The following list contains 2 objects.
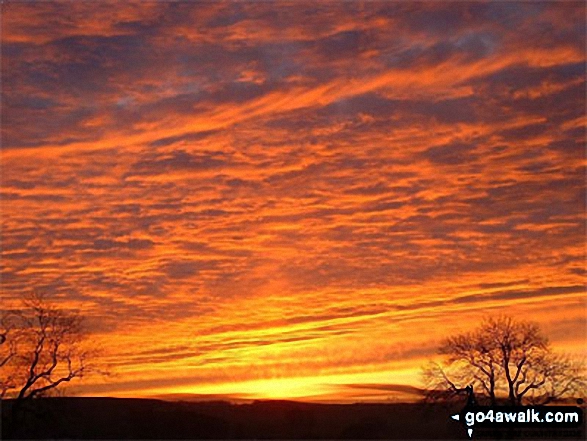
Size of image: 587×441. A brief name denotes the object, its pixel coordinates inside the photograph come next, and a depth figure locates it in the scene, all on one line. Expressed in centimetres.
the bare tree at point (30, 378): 6150
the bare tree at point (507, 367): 6712
